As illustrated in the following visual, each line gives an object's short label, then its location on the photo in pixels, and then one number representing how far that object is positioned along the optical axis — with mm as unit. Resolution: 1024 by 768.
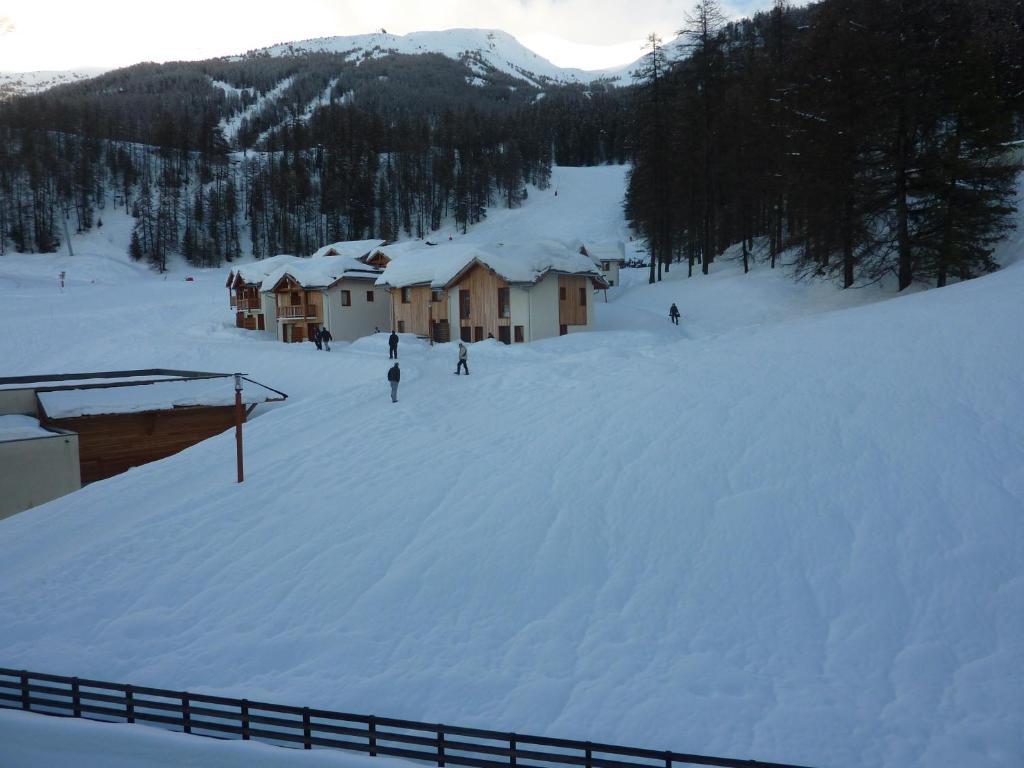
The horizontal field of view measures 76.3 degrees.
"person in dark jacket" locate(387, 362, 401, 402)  22094
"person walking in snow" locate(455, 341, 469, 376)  25594
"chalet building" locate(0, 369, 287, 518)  20375
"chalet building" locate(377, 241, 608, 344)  33500
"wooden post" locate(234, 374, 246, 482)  16511
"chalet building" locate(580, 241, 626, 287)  62606
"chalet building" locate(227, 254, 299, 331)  47781
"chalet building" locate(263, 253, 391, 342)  41969
